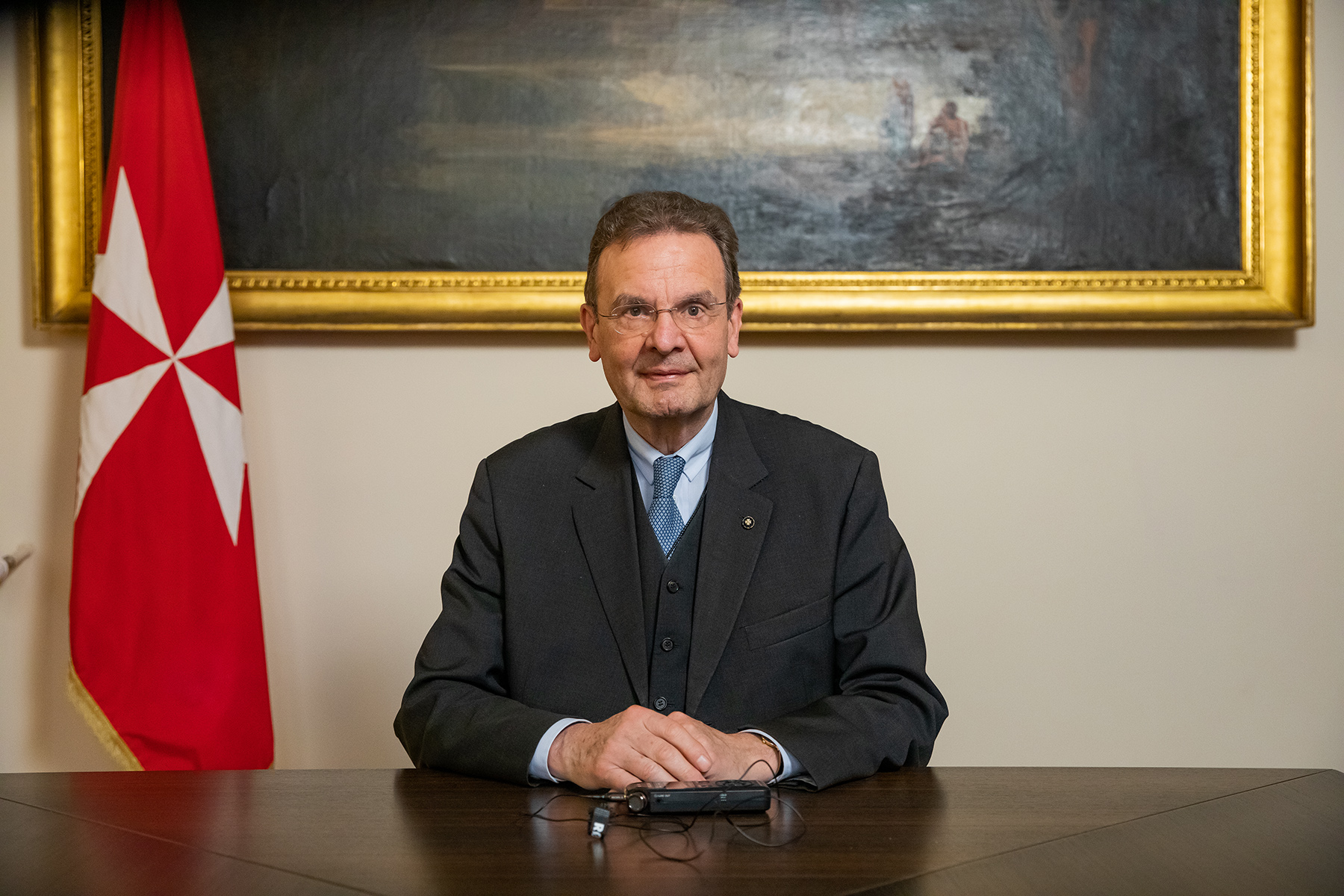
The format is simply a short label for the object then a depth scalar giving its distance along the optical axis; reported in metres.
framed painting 3.33
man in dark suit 2.12
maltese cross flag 3.13
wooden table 1.30
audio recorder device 1.53
